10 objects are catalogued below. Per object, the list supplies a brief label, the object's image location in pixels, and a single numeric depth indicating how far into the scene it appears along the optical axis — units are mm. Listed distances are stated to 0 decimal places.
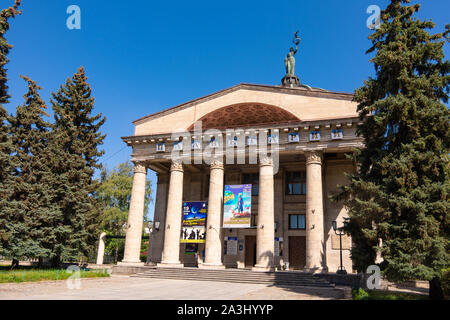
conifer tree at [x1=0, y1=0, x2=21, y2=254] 20031
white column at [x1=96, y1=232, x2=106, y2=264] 35344
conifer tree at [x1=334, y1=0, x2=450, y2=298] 12562
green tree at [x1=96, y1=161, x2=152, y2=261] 44375
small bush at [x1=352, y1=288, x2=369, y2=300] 12994
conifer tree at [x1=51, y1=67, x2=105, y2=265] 24469
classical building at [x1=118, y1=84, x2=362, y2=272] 24109
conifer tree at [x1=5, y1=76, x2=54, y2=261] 21938
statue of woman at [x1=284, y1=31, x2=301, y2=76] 41688
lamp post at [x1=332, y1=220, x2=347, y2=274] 20844
